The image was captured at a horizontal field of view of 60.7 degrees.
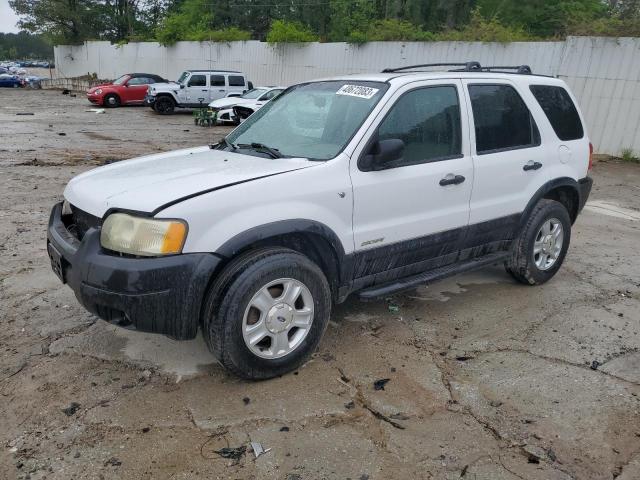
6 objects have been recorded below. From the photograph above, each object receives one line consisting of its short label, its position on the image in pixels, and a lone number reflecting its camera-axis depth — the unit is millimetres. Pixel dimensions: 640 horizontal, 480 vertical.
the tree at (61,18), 44031
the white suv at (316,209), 2934
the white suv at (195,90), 22547
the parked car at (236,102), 18062
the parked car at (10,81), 38125
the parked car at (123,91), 24547
